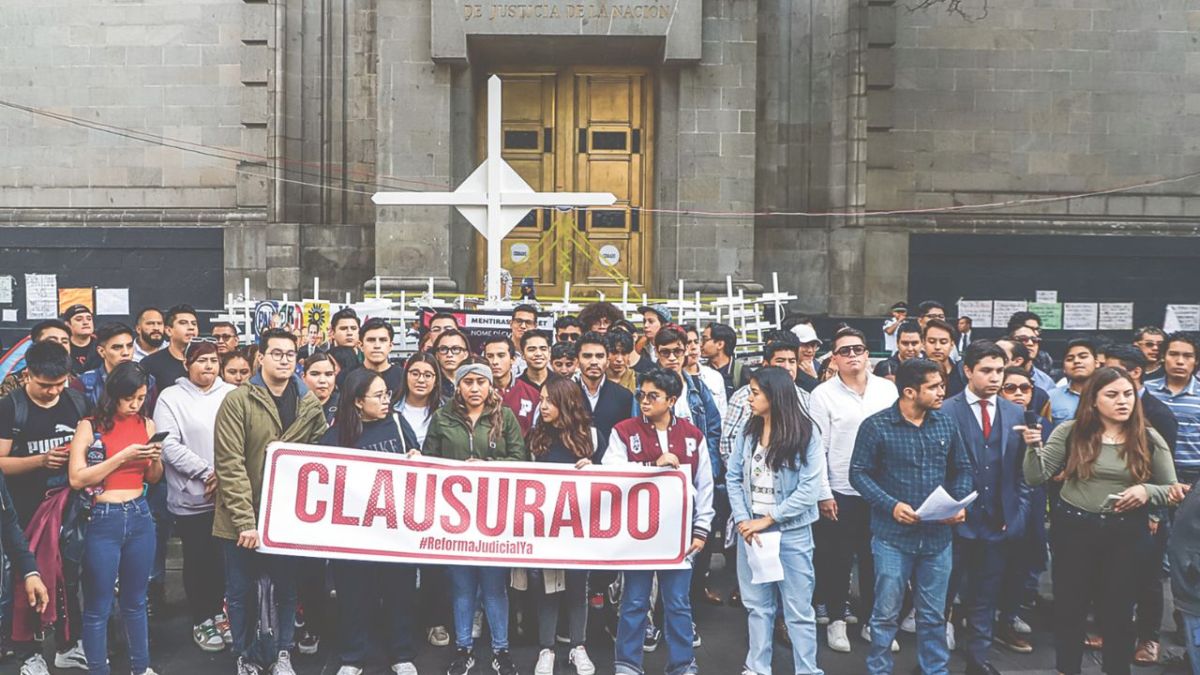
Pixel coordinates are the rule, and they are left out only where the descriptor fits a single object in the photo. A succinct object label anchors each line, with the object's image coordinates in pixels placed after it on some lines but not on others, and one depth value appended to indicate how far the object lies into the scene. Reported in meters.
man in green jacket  6.20
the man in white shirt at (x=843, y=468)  7.14
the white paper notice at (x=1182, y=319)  17.11
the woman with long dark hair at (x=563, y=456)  6.57
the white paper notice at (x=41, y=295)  17.14
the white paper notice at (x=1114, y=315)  17.09
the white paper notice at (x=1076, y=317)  17.06
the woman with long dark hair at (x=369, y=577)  6.38
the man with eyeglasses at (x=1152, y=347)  8.66
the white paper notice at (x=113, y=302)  17.11
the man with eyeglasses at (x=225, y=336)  9.55
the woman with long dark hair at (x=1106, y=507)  6.03
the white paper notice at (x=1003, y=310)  16.91
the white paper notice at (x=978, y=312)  16.83
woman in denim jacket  6.10
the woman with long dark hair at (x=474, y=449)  6.48
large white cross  11.27
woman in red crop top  5.82
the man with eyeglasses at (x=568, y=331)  9.41
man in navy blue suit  6.62
